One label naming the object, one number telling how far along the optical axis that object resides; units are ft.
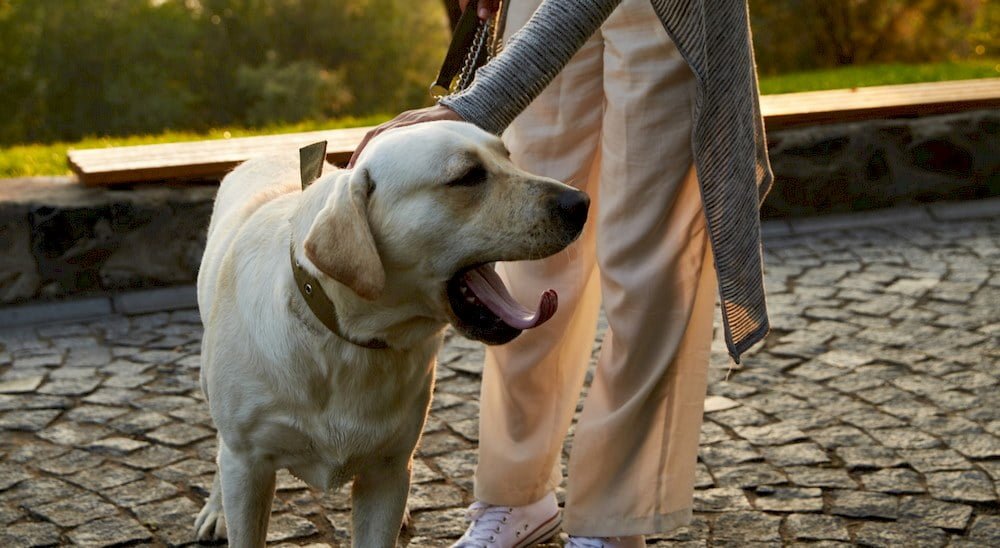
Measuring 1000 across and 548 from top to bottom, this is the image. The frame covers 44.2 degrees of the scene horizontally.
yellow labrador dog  7.87
